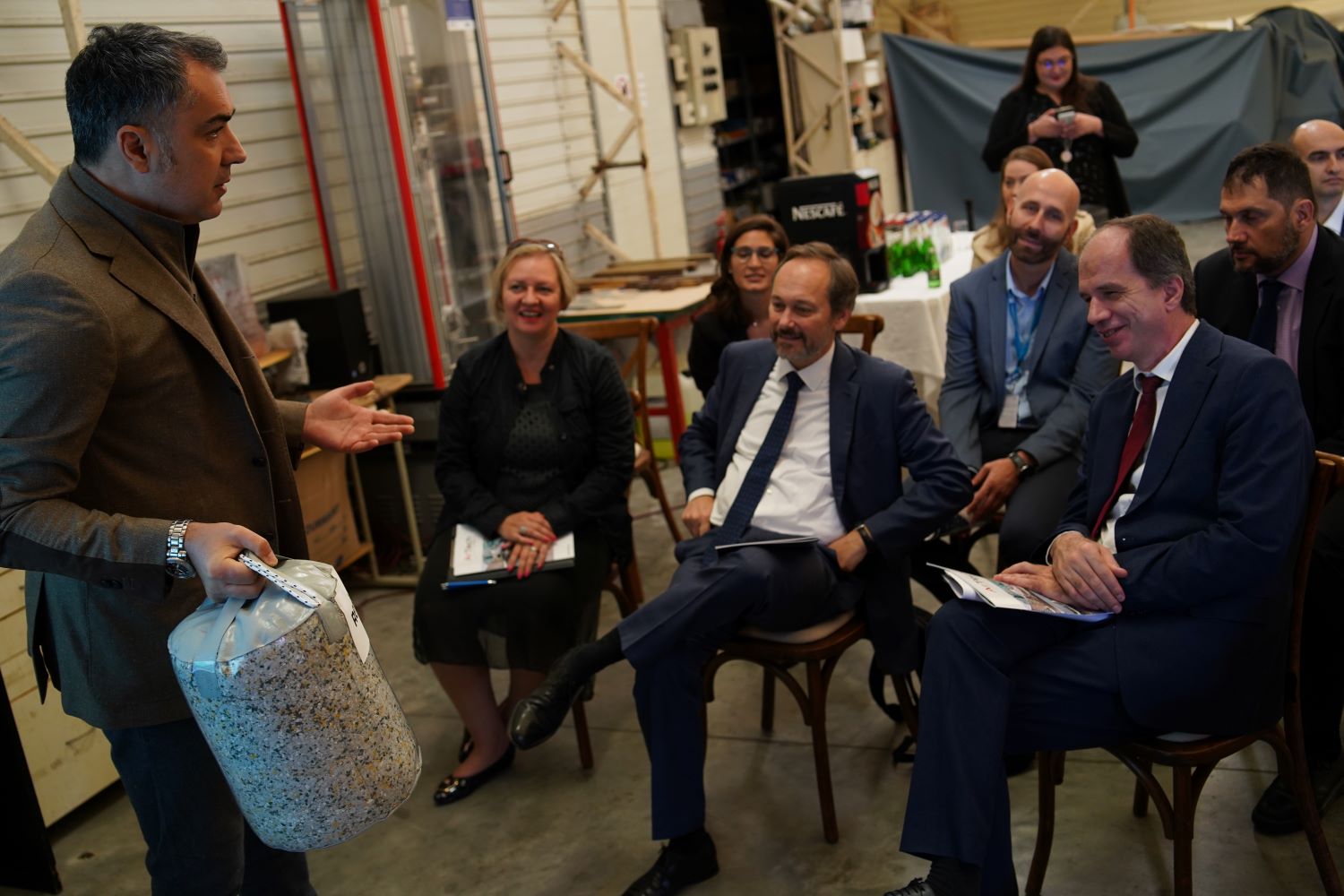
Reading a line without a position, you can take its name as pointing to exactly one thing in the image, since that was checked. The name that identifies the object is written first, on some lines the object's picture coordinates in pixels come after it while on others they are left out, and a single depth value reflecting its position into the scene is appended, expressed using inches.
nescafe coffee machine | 182.7
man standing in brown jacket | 66.1
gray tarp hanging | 382.6
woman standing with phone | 199.6
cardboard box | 173.3
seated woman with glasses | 159.2
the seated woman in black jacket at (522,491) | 128.0
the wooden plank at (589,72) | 274.2
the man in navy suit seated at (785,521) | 106.6
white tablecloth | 181.2
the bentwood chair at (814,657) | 110.3
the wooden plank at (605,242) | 278.8
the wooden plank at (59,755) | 125.4
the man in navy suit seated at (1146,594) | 86.4
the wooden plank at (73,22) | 142.9
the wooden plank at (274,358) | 172.7
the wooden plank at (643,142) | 280.4
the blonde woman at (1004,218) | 163.8
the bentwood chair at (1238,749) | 87.2
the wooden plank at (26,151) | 143.6
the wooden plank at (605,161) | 279.0
